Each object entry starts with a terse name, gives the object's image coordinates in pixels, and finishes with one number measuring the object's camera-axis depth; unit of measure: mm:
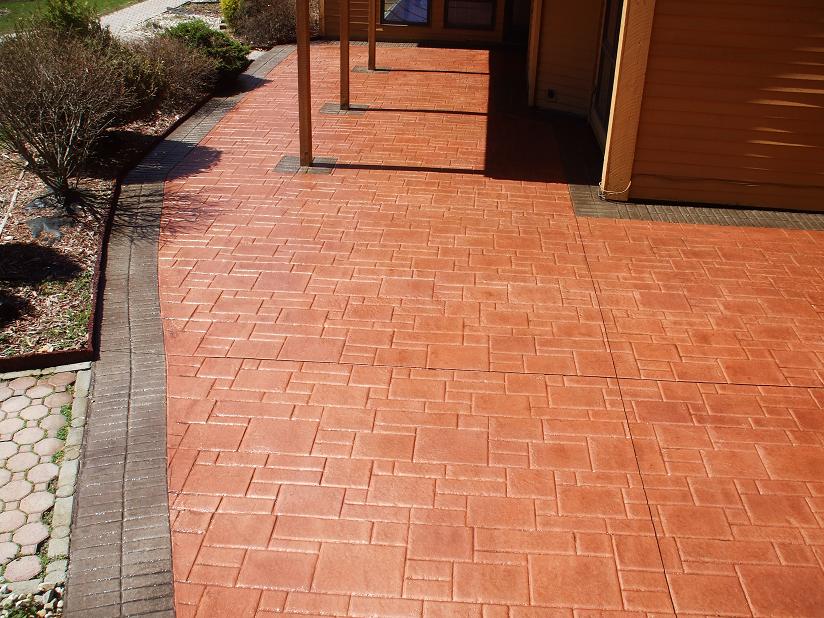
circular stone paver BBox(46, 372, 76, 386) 5418
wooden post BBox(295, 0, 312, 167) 8625
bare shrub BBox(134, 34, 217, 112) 11008
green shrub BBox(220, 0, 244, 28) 16688
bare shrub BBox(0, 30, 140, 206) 7707
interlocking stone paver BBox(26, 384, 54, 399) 5289
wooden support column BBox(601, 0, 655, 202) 7844
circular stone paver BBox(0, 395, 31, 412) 5160
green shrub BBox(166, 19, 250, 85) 12531
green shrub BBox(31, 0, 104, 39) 9852
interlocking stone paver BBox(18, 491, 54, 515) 4359
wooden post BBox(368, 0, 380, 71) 13009
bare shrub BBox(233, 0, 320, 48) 16125
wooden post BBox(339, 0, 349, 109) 10992
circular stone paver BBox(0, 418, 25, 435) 4949
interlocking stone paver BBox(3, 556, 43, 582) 3934
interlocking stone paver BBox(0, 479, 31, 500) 4434
